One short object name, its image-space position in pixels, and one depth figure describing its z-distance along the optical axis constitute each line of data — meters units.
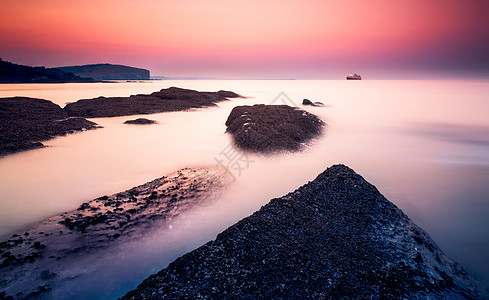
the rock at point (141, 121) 17.85
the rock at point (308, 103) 30.74
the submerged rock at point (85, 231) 3.85
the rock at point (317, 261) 3.31
